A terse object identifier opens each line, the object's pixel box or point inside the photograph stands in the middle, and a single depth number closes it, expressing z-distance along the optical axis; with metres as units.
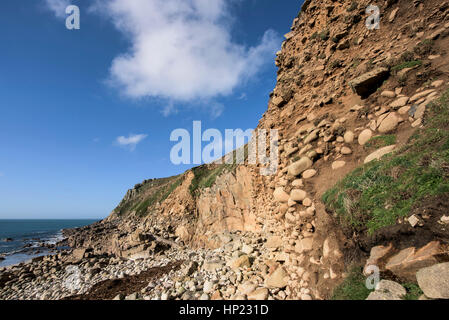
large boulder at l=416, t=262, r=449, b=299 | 2.11
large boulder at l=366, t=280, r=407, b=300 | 2.47
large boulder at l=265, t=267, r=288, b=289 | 5.50
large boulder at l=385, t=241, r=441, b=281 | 2.50
